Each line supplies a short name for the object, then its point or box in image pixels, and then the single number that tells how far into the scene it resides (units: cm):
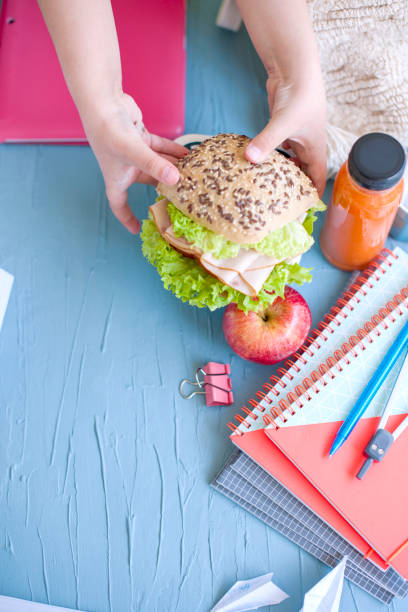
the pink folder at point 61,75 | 104
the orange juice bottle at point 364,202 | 76
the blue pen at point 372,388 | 80
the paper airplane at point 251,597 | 80
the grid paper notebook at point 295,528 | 80
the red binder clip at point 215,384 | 89
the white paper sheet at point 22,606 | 81
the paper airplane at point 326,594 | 77
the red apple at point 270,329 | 87
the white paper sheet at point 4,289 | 96
